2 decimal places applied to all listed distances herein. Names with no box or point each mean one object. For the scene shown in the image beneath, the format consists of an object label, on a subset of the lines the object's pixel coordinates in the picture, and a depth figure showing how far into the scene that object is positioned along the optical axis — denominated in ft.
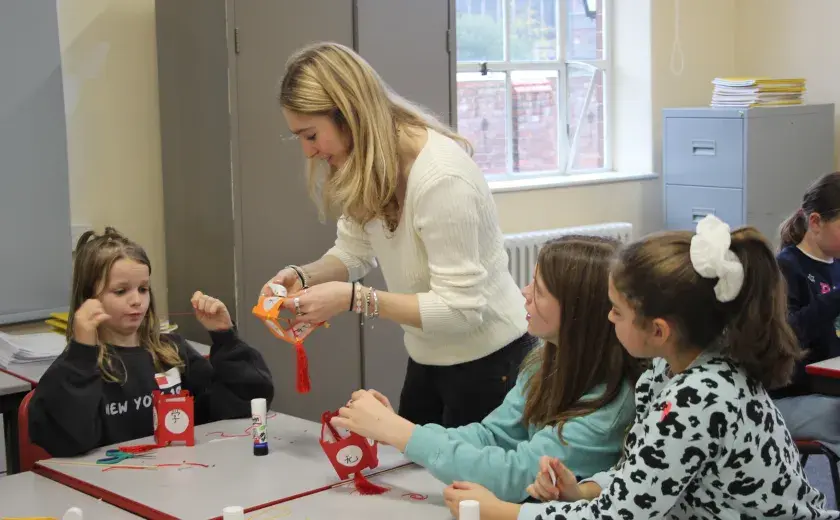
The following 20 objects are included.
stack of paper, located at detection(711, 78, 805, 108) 16.35
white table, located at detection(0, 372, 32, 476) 8.88
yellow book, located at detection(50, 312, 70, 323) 11.04
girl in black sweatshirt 7.40
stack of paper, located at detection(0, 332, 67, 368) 9.91
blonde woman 7.04
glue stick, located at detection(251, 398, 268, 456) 6.93
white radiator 15.69
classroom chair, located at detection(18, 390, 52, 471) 7.78
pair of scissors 7.02
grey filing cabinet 16.24
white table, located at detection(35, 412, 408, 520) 6.09
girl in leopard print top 5.07
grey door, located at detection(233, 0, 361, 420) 10.87
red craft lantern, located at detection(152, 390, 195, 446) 7.32
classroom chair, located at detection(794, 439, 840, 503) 9.11
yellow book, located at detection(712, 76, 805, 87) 16.33
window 16.35
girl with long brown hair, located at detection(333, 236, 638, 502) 6.01
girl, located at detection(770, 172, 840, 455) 9.66
